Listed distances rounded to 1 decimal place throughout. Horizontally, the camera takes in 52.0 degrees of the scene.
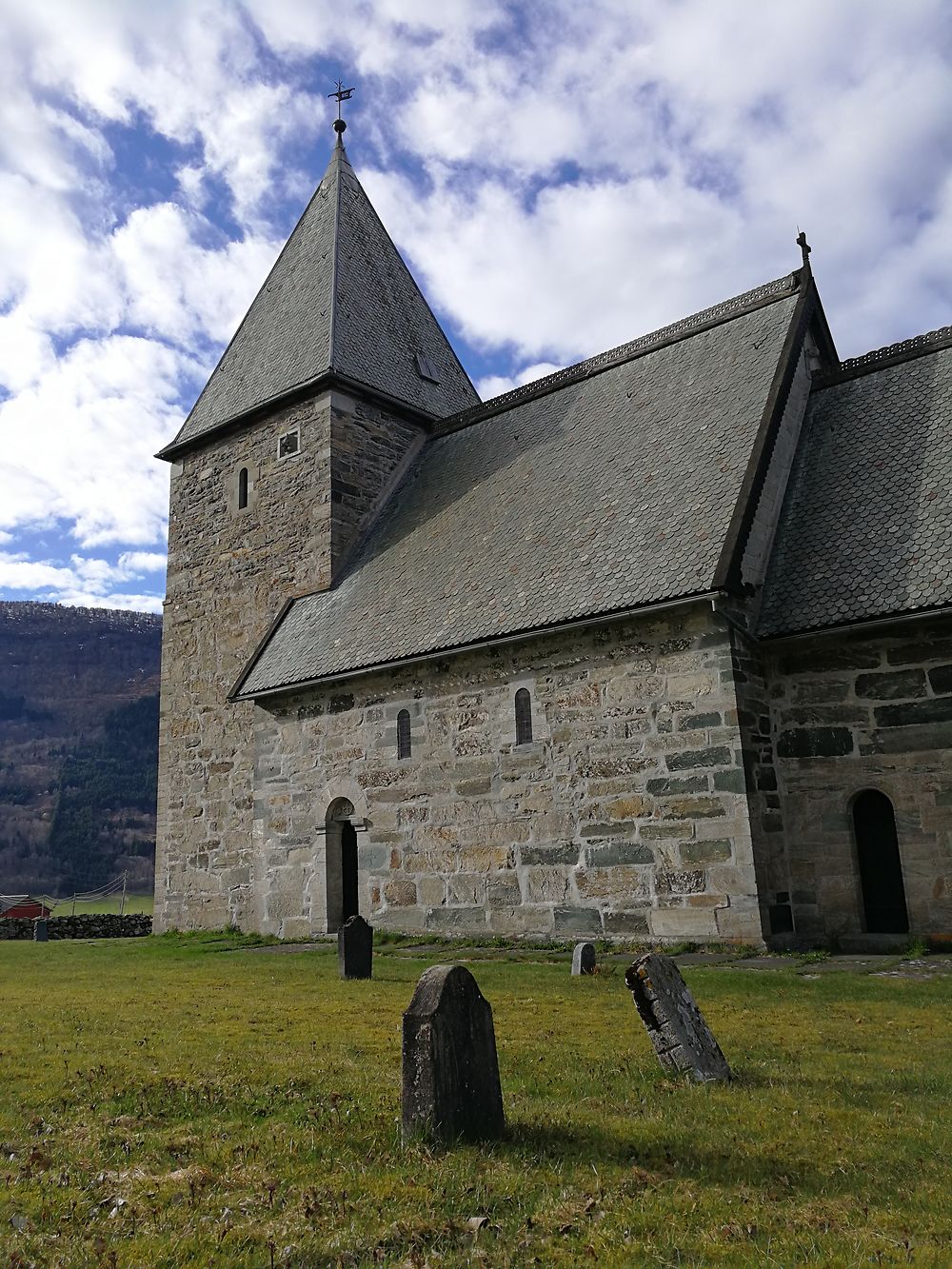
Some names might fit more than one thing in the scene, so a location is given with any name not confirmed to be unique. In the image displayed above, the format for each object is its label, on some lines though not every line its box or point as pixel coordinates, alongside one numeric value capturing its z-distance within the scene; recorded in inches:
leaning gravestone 210.4
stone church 464.8
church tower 776.9
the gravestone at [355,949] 414.0
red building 1324.8
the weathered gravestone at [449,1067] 168.9
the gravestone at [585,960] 395.5
